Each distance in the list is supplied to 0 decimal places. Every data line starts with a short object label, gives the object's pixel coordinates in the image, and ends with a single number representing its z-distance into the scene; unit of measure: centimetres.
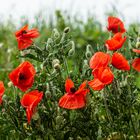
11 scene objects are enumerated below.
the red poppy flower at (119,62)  253
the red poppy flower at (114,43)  260
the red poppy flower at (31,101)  249
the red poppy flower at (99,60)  252
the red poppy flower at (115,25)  293
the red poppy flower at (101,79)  241
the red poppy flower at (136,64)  266
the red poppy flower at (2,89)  268
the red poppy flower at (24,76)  254
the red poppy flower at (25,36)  279
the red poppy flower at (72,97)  249
